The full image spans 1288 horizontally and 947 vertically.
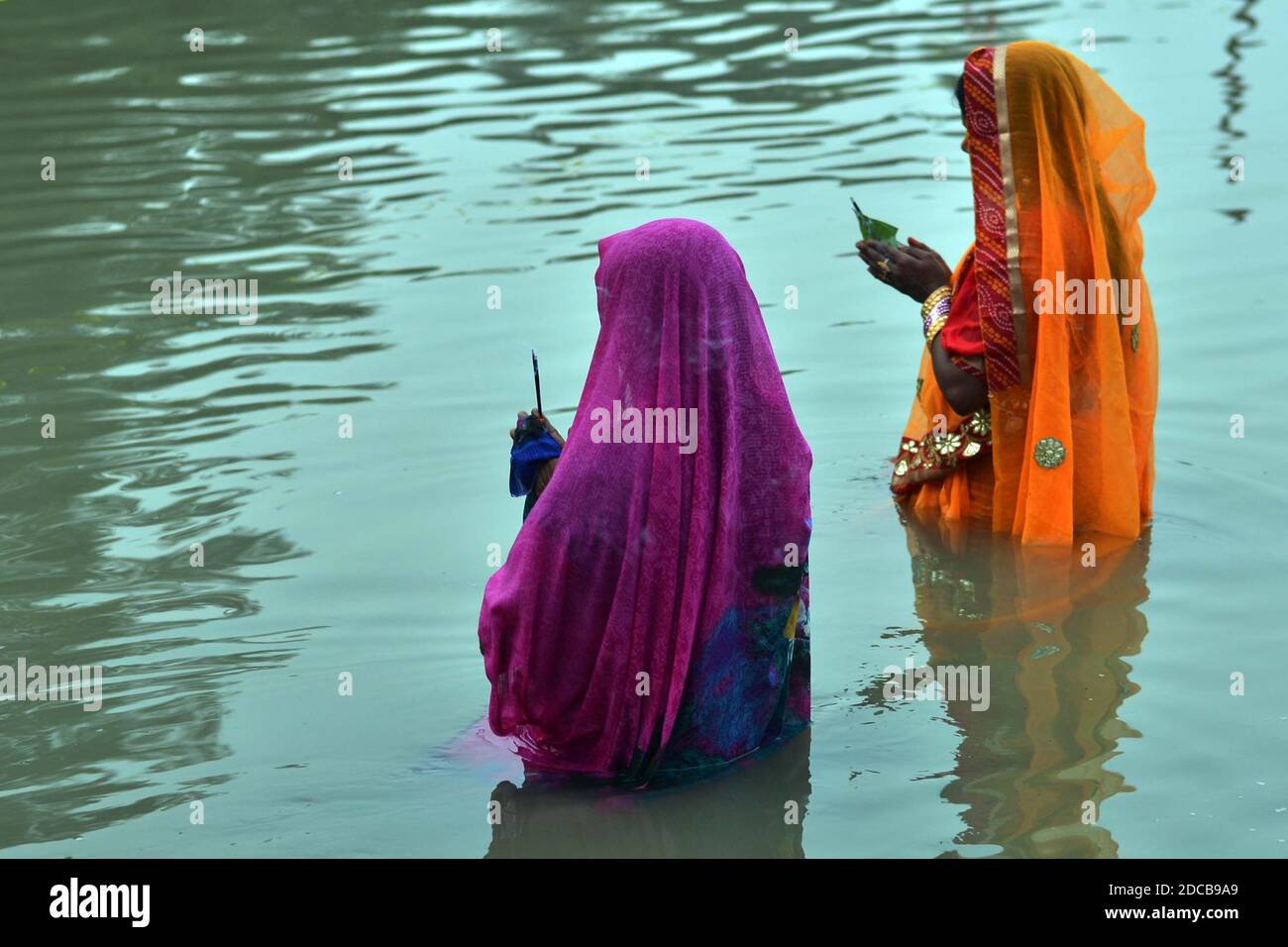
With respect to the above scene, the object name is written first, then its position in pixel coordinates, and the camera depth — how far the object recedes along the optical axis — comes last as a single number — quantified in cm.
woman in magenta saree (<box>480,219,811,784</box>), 815
